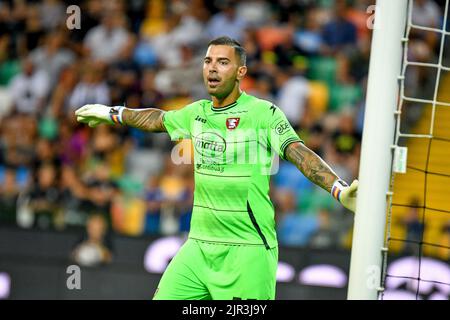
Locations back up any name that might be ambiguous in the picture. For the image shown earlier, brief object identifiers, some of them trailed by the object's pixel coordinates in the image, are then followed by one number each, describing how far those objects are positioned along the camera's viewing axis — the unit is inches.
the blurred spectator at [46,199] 419.2
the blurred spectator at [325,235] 409.7
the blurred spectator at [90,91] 495.2
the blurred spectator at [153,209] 428.5
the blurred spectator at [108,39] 524.7
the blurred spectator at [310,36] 507.5
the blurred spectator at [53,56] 517.3
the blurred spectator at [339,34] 505.6
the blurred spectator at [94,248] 405.7
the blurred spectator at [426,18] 513.0
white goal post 222.2
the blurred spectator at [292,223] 422.0
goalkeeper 240.7
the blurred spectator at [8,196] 421.4
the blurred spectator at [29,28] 539.8
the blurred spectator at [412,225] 406.5
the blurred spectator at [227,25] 518.6
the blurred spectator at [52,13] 551.2
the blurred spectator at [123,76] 502.6
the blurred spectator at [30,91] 502.3
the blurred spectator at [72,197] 419.2
